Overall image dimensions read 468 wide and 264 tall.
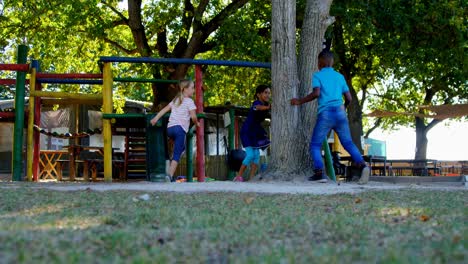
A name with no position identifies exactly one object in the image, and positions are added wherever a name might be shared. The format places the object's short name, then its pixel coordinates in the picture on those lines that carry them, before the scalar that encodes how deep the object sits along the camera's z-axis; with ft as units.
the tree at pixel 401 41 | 52.24
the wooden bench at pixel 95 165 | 49.31
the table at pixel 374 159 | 53.38
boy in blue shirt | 28.17
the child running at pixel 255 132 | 33.37
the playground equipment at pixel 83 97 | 30.58
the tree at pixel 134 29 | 57.11
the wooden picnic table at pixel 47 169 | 57.11
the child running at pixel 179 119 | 30.09
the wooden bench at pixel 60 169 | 52.28
